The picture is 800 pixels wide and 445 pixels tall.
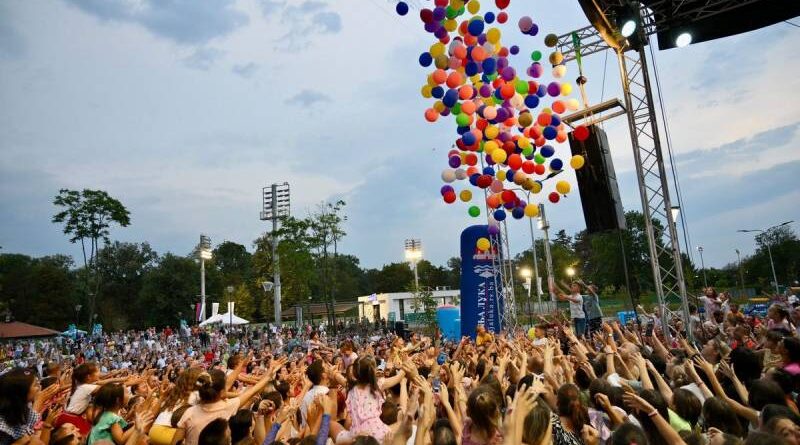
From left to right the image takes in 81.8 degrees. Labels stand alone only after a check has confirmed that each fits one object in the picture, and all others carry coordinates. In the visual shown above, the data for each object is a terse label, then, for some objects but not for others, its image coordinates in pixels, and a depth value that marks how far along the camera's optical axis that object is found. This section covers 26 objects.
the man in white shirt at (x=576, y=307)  8.88
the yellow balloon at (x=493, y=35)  8.91
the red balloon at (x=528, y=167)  9.53
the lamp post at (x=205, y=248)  41.78
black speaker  9.78
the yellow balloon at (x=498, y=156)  9.02
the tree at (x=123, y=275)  54.47
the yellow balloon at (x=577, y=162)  9.52
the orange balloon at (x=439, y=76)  8.95
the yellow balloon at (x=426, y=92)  9.46
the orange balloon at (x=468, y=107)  9.11
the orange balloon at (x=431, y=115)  9.66
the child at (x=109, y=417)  3.10
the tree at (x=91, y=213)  27.78
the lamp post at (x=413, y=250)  36.88
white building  40.88
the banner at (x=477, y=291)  14.41
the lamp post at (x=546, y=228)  23.35
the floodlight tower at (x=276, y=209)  33.28
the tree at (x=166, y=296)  50.06
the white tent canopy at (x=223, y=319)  27.56
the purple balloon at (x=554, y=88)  9.37
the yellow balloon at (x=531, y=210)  9.73
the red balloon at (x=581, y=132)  9.46
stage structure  7.50
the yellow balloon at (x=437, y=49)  8.88
